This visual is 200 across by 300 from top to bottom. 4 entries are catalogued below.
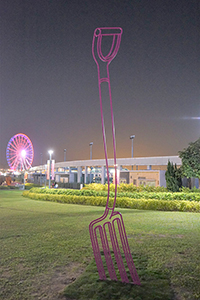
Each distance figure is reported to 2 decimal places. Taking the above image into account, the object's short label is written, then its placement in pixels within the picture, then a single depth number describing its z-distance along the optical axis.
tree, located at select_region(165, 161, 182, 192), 14.70
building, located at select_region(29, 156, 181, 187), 25.30
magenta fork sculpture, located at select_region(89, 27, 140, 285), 3.35
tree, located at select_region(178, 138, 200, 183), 13.23
